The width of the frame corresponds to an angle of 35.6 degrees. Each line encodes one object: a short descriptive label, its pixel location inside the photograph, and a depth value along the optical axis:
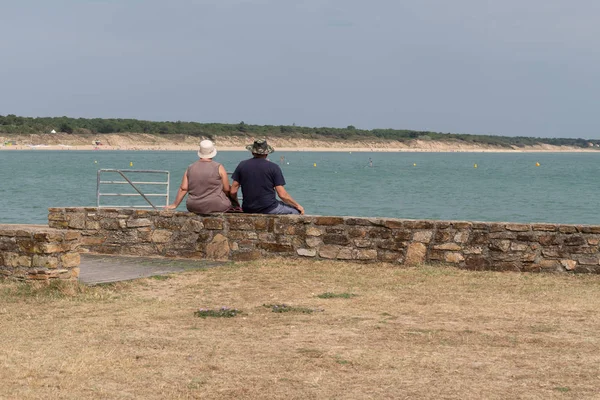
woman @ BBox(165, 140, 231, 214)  11.13
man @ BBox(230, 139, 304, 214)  11.06
